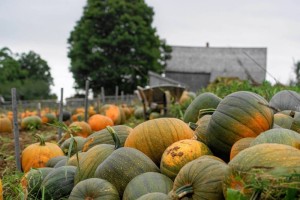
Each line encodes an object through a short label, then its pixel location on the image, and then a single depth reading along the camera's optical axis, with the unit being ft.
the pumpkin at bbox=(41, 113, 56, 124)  49.67
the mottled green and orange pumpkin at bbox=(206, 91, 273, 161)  10.16
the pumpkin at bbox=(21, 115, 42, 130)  44.69
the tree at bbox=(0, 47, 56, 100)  141.32
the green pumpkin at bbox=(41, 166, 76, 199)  11.18
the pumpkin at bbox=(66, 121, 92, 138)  28.39
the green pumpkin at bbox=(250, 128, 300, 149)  8.63
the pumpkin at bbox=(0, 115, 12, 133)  42.65
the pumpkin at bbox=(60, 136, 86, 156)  15.87
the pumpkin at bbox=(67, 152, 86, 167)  12.49
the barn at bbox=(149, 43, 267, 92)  170.40
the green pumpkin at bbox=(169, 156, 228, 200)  7.70
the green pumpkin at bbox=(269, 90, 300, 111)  15.43
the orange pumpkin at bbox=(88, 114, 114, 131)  33.53
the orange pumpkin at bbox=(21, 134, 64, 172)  17.07
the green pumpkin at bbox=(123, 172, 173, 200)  8.92
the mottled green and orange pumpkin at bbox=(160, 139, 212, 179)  9.57
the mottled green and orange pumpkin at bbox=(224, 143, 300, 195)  6.89
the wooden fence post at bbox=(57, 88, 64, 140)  24.11
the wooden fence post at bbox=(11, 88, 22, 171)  16.92
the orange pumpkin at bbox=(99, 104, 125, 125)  42.30
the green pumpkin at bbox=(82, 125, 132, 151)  13.60
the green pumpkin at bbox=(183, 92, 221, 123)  16.76
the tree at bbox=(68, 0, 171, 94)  138.51
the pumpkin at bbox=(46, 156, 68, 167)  14.97
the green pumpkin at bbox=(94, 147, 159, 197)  9.82
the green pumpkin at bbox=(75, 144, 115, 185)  10.80
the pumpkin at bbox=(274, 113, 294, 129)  11.78
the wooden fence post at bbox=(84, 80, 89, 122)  31.46
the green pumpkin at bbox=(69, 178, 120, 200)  9.27
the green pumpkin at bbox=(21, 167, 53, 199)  11.55
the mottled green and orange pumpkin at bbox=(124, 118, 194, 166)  11.28
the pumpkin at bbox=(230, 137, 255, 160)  9.27
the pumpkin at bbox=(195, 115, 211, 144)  11.10
